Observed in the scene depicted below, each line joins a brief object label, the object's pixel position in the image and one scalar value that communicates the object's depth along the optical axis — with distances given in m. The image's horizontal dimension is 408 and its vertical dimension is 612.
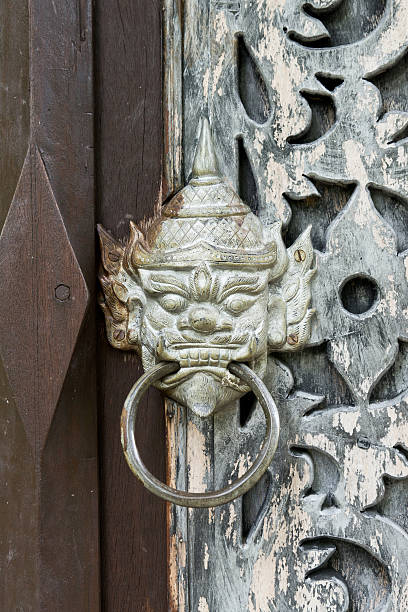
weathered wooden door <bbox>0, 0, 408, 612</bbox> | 1.11
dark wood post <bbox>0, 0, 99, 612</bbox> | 1.09
